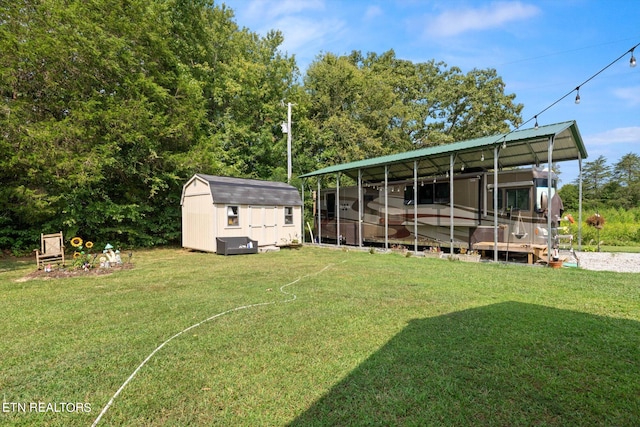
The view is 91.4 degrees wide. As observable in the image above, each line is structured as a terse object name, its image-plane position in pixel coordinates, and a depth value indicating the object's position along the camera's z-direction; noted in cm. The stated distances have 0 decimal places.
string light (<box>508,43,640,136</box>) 484
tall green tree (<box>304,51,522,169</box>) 2434
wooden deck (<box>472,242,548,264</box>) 976
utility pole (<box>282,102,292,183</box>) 1877
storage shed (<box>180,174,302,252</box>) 1279
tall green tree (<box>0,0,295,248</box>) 1167
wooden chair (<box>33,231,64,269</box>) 921
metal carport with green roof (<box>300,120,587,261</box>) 927
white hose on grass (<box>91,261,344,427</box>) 251
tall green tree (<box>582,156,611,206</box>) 3803
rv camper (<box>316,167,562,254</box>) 1008
